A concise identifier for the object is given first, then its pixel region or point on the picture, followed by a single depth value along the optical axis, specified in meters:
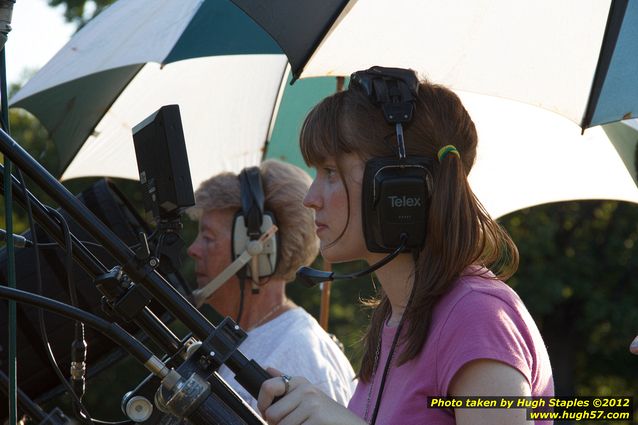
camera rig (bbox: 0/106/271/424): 3.23
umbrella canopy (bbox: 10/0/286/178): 4.06
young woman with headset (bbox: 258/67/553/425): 3.38
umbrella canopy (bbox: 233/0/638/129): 3.71
